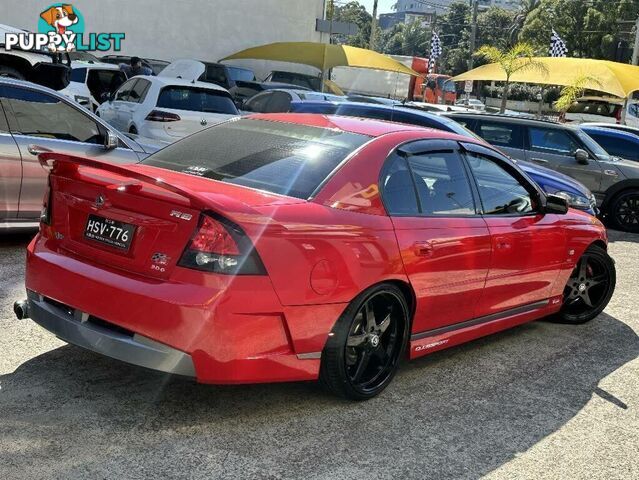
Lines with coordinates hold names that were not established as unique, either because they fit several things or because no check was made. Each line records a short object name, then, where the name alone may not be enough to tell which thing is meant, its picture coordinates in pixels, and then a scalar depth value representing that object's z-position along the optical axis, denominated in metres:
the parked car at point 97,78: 16.61
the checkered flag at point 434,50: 43.89
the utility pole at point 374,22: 48.47
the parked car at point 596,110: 25.42
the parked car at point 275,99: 15.72
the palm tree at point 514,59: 23.72
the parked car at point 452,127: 10.06
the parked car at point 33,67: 13.46
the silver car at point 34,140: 6.59
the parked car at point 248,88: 20.48
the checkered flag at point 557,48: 30.13
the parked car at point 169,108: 11.70
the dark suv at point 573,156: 12.14
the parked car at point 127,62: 23.38
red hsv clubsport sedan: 3.45
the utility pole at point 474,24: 59.55
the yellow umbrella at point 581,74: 21.52
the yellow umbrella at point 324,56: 23.19
